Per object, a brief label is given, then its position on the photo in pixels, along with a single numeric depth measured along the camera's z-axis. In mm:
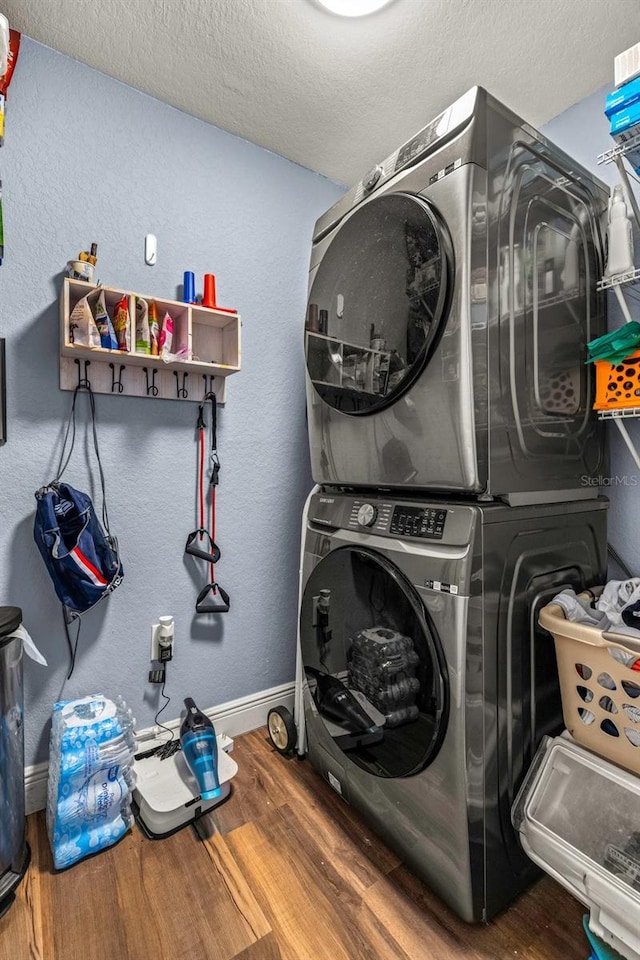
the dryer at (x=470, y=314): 1129
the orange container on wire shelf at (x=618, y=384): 1250
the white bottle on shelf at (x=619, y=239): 1306
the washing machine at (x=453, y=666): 1097
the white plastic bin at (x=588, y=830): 963
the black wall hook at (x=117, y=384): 1643
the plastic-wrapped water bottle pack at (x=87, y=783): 1324
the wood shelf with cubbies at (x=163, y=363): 1510
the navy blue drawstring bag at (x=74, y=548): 1425
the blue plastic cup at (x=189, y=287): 1699
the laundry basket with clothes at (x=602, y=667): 1008
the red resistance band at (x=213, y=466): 1834
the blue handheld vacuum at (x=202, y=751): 1476
